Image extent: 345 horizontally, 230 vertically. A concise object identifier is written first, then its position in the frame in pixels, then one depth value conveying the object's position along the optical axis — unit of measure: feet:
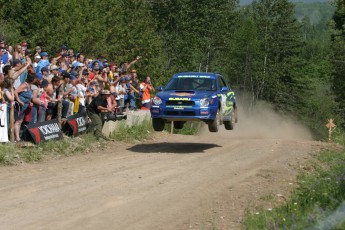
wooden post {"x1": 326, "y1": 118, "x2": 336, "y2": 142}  89.24
